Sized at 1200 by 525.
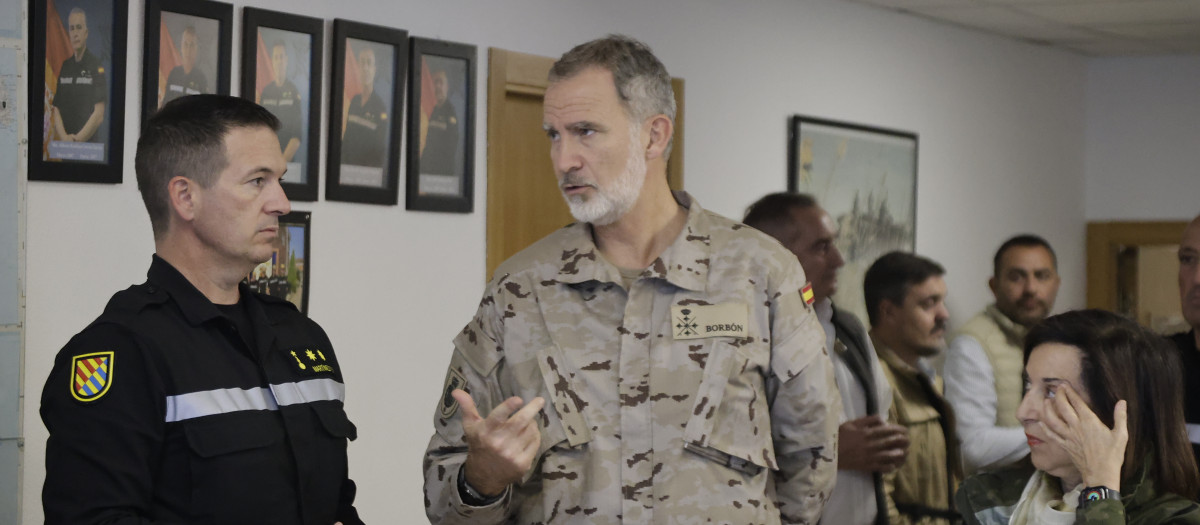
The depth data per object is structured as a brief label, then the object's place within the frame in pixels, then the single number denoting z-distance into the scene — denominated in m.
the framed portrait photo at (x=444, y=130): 4.04
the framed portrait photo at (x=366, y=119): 3.79
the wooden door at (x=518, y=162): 4.30
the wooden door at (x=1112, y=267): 7.56
